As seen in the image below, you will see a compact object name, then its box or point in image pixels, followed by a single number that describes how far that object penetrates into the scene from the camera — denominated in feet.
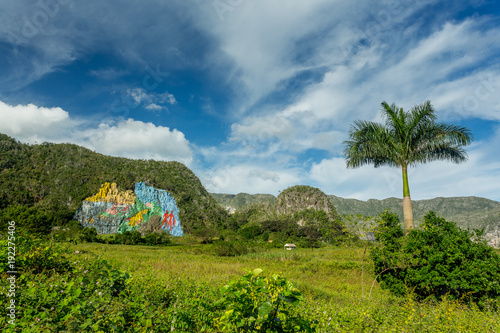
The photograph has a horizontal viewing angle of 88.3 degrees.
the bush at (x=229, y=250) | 100.07
